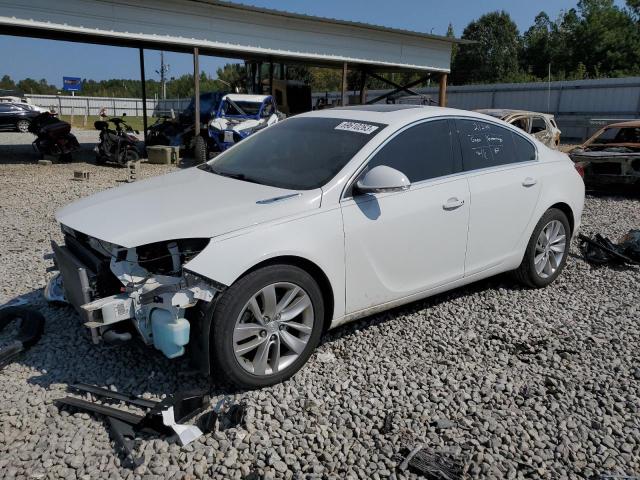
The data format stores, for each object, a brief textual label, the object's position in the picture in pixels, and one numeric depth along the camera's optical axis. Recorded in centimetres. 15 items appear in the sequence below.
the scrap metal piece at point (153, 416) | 268
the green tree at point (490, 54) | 5922
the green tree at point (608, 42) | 4538
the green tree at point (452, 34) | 6125
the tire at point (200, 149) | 1411
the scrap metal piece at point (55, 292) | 395
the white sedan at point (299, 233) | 286
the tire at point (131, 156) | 1352
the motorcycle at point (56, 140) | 1369
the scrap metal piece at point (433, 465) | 249
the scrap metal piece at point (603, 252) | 564
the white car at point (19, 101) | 2441
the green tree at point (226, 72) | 8454
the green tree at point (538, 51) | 5622
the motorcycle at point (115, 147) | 1323
